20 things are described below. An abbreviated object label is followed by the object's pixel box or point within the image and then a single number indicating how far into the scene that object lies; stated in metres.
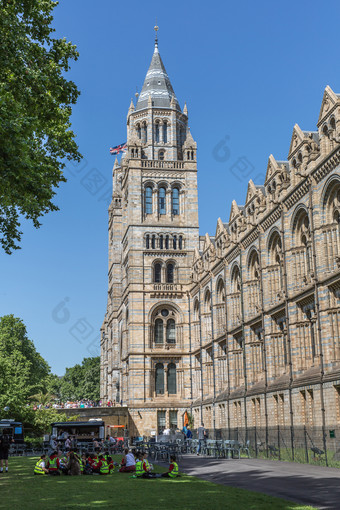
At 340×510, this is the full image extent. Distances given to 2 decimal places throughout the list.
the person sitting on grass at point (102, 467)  27.33
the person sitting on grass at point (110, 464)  28.00
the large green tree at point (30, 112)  22.06
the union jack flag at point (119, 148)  86.50
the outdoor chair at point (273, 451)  36.25
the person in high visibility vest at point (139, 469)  24.92
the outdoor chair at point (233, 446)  35.59
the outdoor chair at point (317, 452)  31.03
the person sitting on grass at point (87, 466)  27.52
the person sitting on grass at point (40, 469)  27.90
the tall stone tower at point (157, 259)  66.88
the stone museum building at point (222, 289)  35.47
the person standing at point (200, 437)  40.92
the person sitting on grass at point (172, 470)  24.78
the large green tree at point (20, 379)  64.06
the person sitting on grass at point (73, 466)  27.42
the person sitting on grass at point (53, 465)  27.45
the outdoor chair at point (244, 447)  38.44
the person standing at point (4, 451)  29.92
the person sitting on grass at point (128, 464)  28.36
